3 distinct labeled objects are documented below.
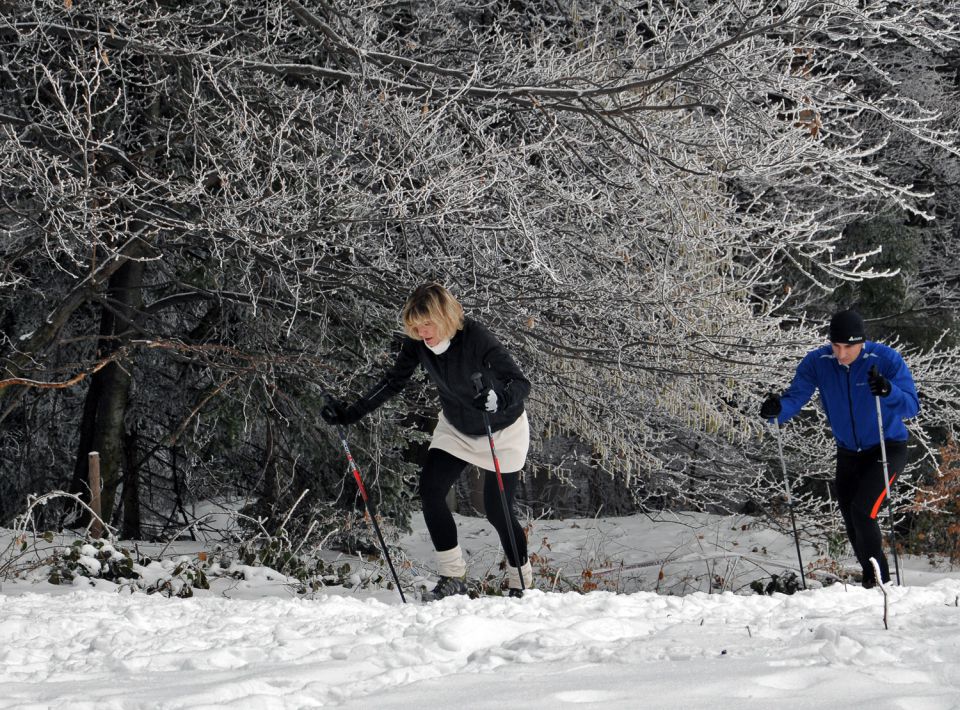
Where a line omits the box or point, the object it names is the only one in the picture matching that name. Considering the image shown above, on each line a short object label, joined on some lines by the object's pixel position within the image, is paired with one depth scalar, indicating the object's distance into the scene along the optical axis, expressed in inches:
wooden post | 505.0
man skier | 416.5
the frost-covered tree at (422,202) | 462.9
